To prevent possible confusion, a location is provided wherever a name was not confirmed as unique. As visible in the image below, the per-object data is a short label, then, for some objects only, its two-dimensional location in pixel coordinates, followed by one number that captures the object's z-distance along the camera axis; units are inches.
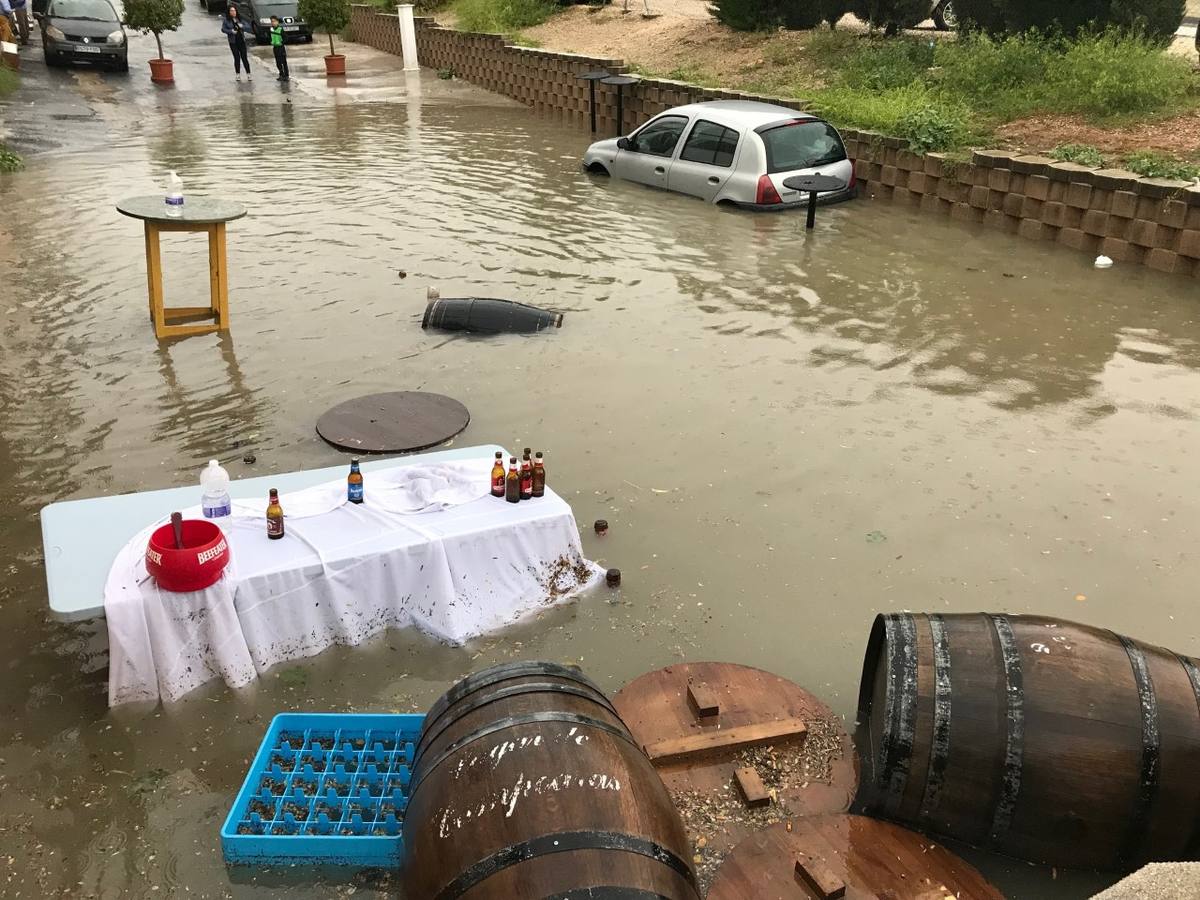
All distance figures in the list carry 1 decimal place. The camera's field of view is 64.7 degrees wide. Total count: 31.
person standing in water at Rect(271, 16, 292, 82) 928.9
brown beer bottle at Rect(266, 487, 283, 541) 180.2
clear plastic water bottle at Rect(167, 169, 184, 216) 313.1
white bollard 1012.5
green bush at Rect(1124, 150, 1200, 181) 409.1
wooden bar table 306.6
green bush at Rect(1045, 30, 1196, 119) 474.0
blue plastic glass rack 136.7
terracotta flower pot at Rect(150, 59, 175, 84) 914.7
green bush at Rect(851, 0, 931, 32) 676.7
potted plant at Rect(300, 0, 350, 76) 1008.2
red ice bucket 160.2
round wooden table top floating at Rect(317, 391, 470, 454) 258.2
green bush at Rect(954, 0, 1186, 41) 528.1
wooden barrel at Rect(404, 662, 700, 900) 96.3
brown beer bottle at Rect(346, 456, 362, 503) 193.5
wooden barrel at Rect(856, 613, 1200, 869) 128.0
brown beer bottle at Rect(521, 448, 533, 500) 200.8
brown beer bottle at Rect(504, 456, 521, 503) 198.5
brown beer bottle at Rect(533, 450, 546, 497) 200.4
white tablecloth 166.6
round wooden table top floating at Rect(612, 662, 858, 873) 147.9
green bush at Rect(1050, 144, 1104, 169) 441.4
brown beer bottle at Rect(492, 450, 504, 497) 200.5
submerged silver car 484.1
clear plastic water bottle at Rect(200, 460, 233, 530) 179.3
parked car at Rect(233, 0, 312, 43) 1148.5
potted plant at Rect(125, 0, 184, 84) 914.7
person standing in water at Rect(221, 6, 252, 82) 942.4
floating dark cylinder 341.7
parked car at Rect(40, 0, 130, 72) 911.0
